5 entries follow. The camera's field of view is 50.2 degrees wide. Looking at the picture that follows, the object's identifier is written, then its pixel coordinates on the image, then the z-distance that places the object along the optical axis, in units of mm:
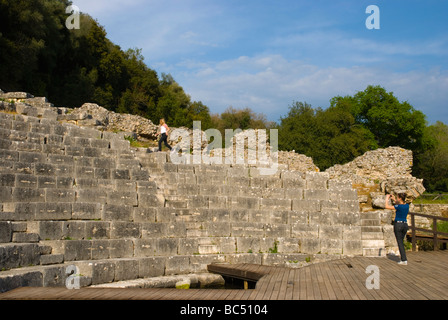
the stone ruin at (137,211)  9992
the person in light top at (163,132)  16766
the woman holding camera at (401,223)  11156
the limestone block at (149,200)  12469
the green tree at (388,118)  54406
